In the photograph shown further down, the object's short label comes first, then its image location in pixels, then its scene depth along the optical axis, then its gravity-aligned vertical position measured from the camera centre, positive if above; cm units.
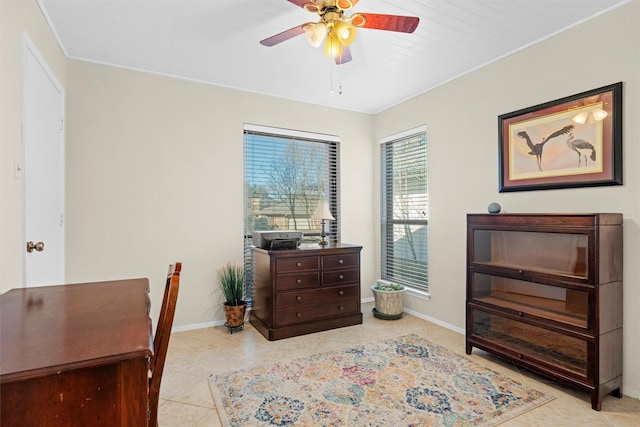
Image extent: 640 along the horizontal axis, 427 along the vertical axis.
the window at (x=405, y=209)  395 +4
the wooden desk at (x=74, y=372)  81 -40
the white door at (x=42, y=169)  205 +31
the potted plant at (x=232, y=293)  340 -83
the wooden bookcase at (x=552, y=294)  213 -59
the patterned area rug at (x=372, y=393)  198 -120
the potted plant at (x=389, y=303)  383 -103
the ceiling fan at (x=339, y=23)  190 +110
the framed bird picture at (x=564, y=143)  230 +52
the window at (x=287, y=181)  388 +38
